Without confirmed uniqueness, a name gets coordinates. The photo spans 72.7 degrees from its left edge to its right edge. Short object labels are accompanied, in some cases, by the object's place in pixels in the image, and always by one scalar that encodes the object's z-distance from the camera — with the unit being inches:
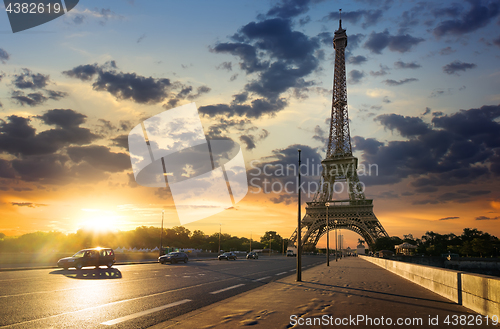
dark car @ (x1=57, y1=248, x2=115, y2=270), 993.5
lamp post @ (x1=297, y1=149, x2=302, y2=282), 678.5
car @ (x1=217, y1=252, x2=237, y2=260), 2000.1
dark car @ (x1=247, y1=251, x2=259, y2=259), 2349.9
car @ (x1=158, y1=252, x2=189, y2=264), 1502.2
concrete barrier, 323.6
